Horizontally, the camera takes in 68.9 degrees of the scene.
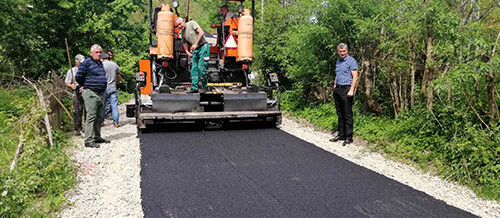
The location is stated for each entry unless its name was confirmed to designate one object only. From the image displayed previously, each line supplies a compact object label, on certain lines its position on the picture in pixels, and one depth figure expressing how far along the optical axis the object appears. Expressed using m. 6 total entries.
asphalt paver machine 7.07
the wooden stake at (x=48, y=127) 5.25
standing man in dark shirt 6.02
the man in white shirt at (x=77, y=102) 6.84
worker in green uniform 7.36
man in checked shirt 6.38
